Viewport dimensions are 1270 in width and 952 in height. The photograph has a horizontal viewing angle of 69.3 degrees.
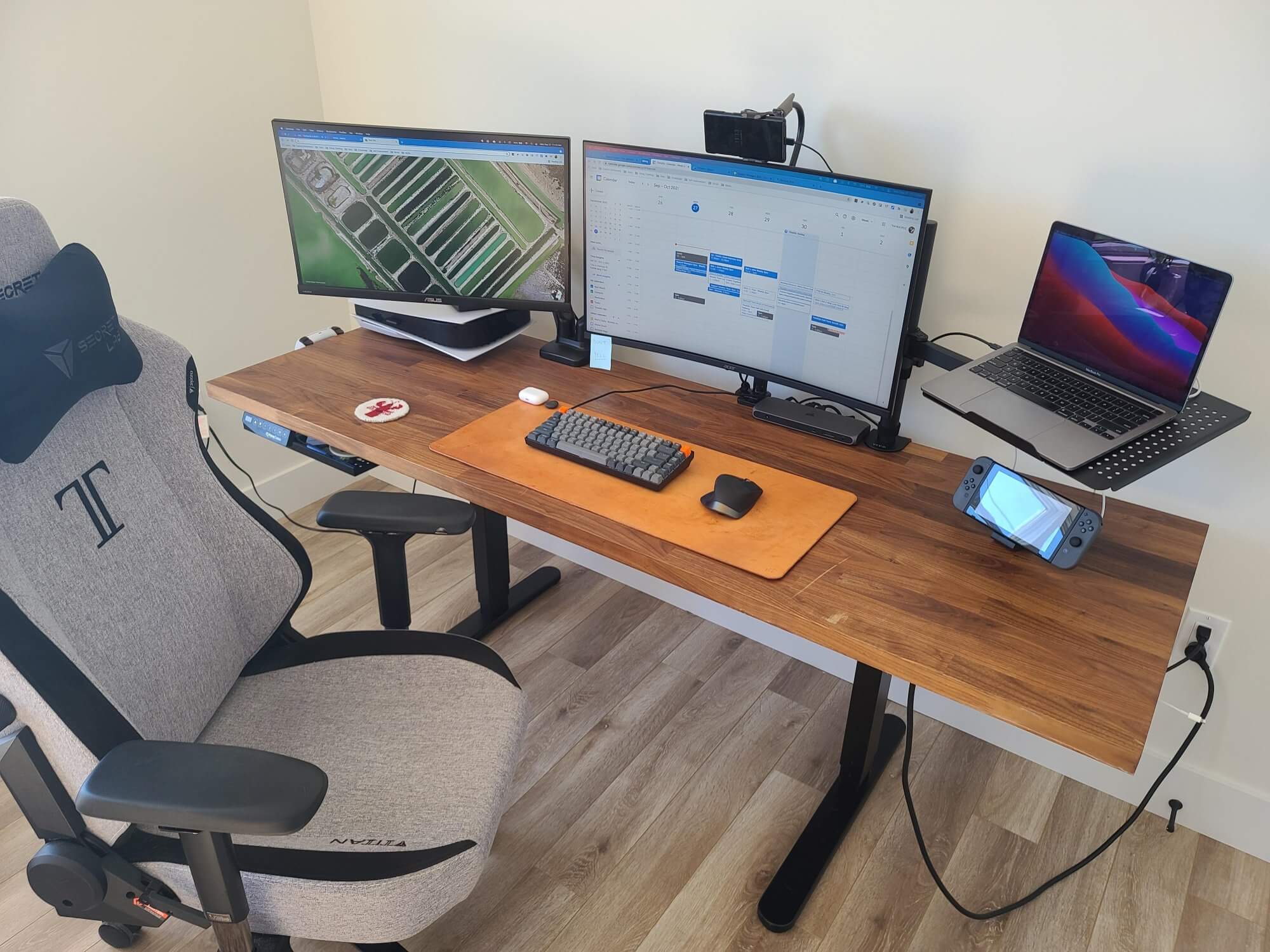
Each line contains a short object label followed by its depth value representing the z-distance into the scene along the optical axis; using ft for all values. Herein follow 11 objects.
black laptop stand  4.27
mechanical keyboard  5.13
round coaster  5.85
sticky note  6.49
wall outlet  5.59
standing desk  3.81
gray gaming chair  3.39
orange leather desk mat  4.60
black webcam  5.24
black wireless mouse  4.80
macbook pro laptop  4.28
